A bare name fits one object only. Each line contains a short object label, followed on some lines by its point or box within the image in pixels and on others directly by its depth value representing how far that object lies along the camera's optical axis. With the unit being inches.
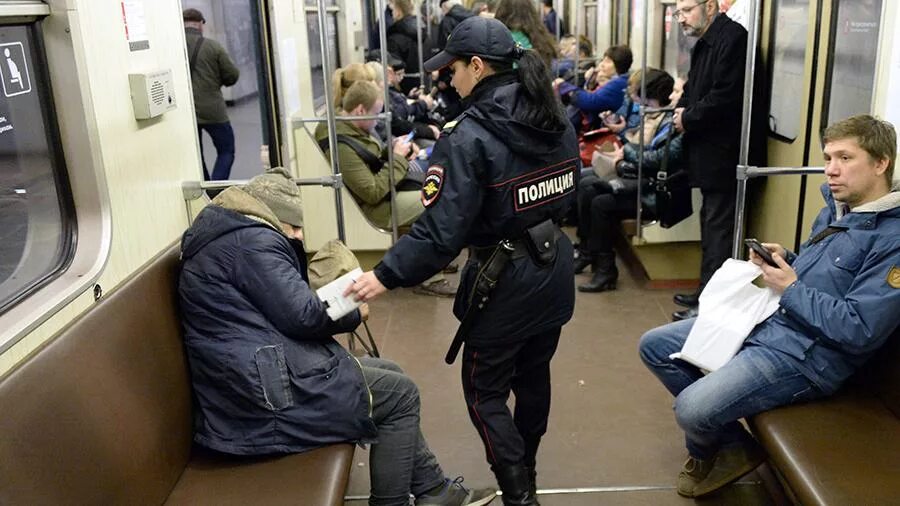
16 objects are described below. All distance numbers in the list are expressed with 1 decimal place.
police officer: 93.3
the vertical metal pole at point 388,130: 164.3
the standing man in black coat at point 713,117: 163.5
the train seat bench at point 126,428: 64.2
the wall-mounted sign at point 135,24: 95.8
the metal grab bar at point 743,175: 116.6
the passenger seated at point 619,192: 191.3
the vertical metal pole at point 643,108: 184.7
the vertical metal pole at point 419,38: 301.4
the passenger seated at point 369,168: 190.9
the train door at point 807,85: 136.4
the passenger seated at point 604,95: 235.5
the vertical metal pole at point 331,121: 120.6
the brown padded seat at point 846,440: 81.7
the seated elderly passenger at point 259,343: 88.4
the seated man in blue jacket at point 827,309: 91.5
